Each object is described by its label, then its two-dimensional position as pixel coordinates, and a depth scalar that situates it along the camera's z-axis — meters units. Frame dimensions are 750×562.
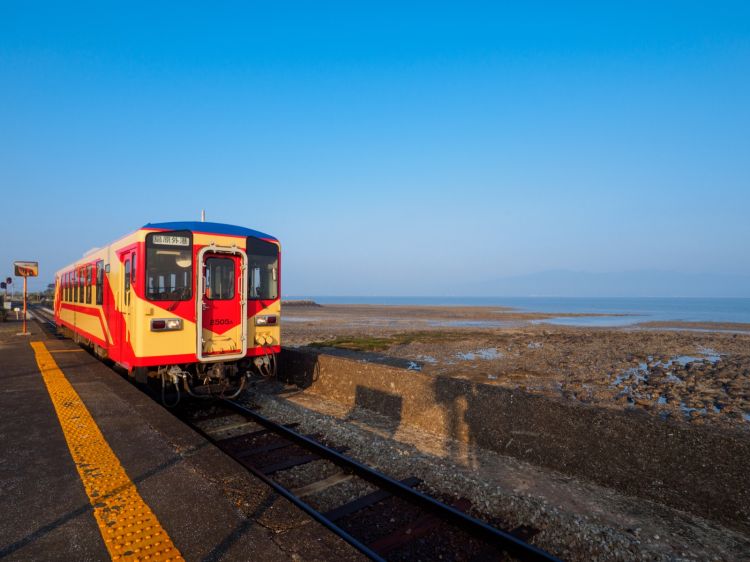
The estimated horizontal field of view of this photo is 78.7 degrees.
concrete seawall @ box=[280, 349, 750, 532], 4.48
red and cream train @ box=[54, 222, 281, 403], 7.46
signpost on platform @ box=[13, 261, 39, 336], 21.22
